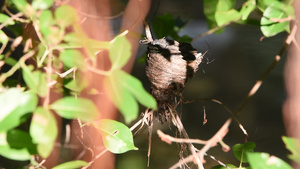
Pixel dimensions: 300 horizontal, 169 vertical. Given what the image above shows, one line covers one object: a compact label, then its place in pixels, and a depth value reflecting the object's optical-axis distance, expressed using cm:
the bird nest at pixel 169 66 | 541
